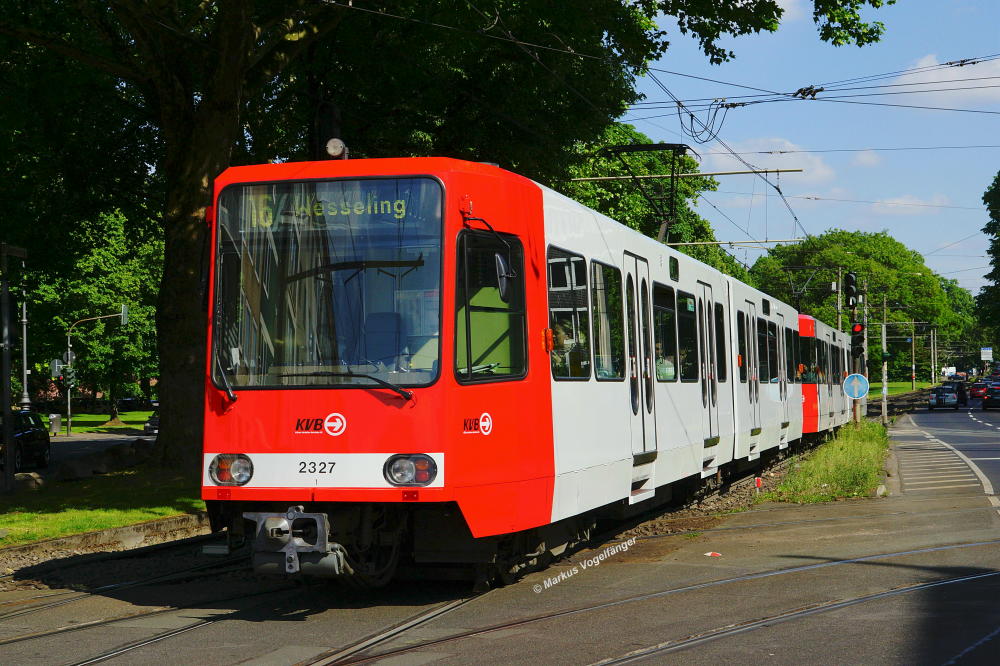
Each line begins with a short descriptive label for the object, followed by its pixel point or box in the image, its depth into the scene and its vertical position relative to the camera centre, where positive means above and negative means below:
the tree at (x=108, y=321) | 53.56 +3.71
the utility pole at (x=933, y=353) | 120.81 +2.36
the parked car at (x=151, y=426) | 49.83 -0.98
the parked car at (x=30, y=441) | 30.77 -0.89
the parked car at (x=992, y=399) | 68.00 -1.41
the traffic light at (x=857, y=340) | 27.08 +0.86
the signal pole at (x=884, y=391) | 39.58 -0.56
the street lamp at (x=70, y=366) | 49.16 +1.62
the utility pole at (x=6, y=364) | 18.09 +0.63
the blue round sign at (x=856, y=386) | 28.84 -0.18
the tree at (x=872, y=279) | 88.88 +7.50
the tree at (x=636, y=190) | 36.64 +6.94
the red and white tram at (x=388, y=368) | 8.23 +0.18
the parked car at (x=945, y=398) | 69.94 -1.29
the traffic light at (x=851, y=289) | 27.42 +2.00
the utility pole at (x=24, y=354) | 39.81 +1.88
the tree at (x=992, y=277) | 81.31 +6.54
